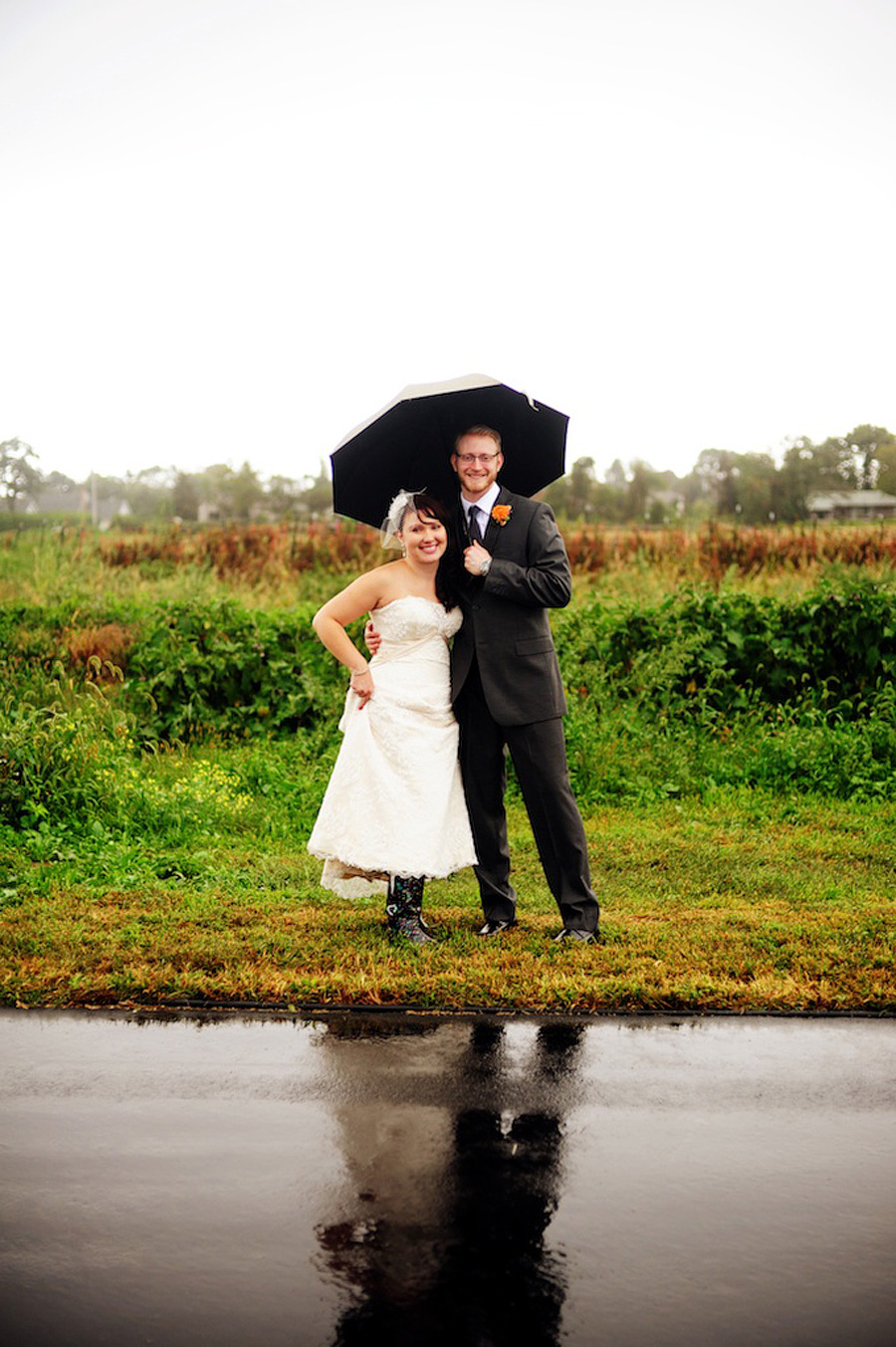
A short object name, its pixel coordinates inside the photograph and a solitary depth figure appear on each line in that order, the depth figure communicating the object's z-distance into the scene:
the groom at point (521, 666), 5.57
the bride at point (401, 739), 5.45
